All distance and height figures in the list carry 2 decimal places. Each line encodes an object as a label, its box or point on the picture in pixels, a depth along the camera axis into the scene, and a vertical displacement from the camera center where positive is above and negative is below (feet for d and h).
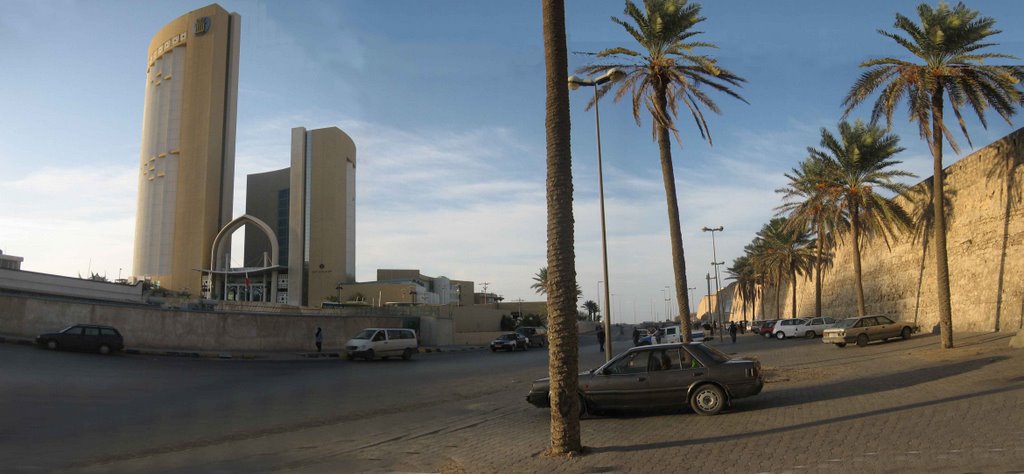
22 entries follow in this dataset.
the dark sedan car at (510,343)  150.30 -4.14
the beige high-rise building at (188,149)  315.17 +88.40
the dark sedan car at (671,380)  36.96 -3.33
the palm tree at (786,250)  195.52 +20.55
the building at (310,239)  329.52 +46.16
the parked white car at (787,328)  150.30 -2.14
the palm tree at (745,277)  289.33 +19.11
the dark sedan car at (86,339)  85.51 -0.71
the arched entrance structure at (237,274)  308.19 +27.11
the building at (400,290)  336.08 +19.85
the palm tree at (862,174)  115.03 +25.34
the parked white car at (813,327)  145.69 -1.95
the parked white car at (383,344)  107.55 -2.74
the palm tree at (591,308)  499.51 +11.36
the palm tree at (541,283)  374.30 +23.23
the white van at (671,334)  121.58 -2.39
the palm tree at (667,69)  63.10 +24.14
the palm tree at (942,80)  71.56 +25.84
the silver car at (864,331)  95.25 -2.00
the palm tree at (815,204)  127.85 +22.84
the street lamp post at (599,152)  60.05 +17.50
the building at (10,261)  213.21 +24.66
